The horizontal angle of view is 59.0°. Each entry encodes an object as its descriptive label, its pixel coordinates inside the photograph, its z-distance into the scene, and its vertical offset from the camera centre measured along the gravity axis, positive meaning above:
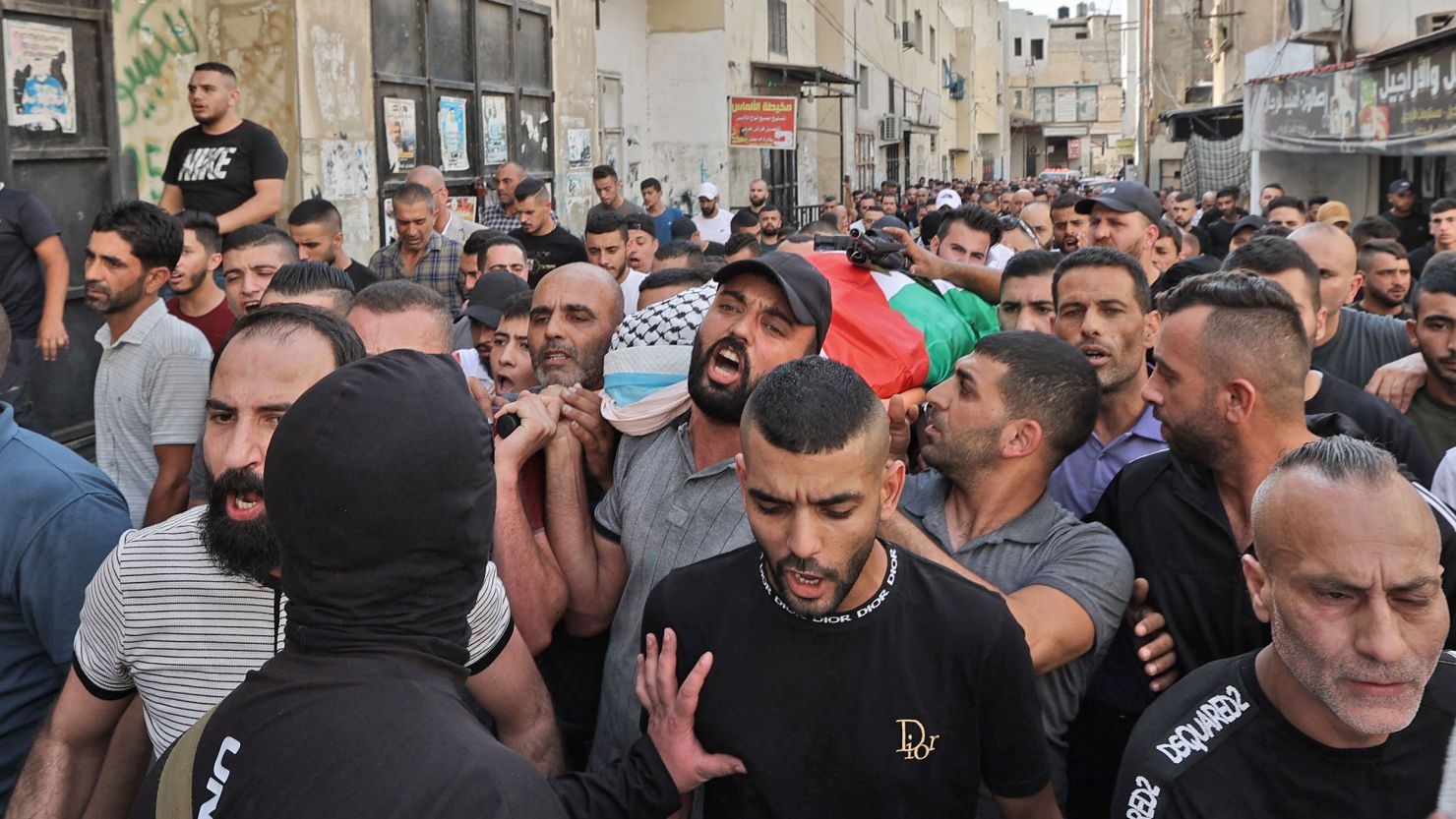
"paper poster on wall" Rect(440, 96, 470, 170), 12.02 +0.97
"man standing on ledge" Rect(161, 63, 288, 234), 7.36 +0.47
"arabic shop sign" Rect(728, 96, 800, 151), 19.92 +1.75
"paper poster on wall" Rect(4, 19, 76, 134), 7.31 +0.99
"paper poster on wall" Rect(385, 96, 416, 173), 10.83 +0.91
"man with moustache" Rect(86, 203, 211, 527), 4.38 -0.43
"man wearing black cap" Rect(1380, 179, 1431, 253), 11.64 +0.08
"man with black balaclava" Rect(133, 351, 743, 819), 1.60 -0.53
